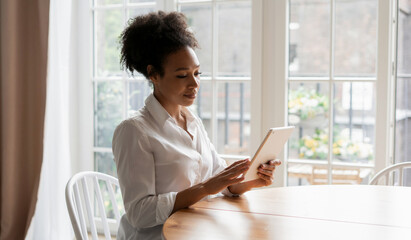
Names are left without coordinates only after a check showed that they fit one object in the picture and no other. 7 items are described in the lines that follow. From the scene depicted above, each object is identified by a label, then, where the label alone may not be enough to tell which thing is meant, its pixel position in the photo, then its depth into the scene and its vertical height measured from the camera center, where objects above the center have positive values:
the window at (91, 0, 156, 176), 3.22 +0.06
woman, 1.60 -0.19
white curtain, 3.00 -0.28
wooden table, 1.37 -0.40
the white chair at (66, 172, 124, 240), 1.67 -0.43
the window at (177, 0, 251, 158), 2.97 +0.20
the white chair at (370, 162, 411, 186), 2.18 -0.37
